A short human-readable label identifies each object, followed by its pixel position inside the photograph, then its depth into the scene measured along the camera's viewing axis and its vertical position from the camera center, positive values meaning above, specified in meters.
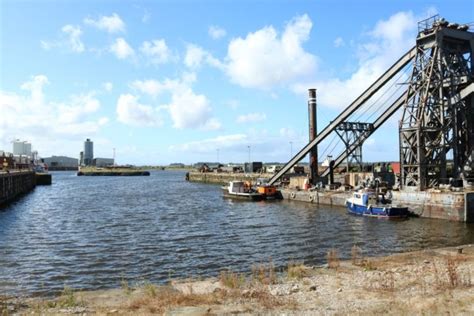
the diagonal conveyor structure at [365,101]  55.38 +8.97
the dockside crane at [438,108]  47.91 +6.78
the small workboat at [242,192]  70.56 -3.81
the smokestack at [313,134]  71.25 +5.59
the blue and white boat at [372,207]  44.28 -3.89
